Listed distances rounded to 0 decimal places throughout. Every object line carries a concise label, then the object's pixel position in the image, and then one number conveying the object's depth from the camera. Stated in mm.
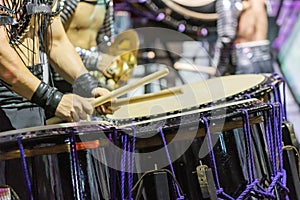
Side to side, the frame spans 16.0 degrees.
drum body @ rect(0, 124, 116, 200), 2967
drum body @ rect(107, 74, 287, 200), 3109
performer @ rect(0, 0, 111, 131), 3262
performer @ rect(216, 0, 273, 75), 5529
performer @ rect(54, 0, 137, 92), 4580
